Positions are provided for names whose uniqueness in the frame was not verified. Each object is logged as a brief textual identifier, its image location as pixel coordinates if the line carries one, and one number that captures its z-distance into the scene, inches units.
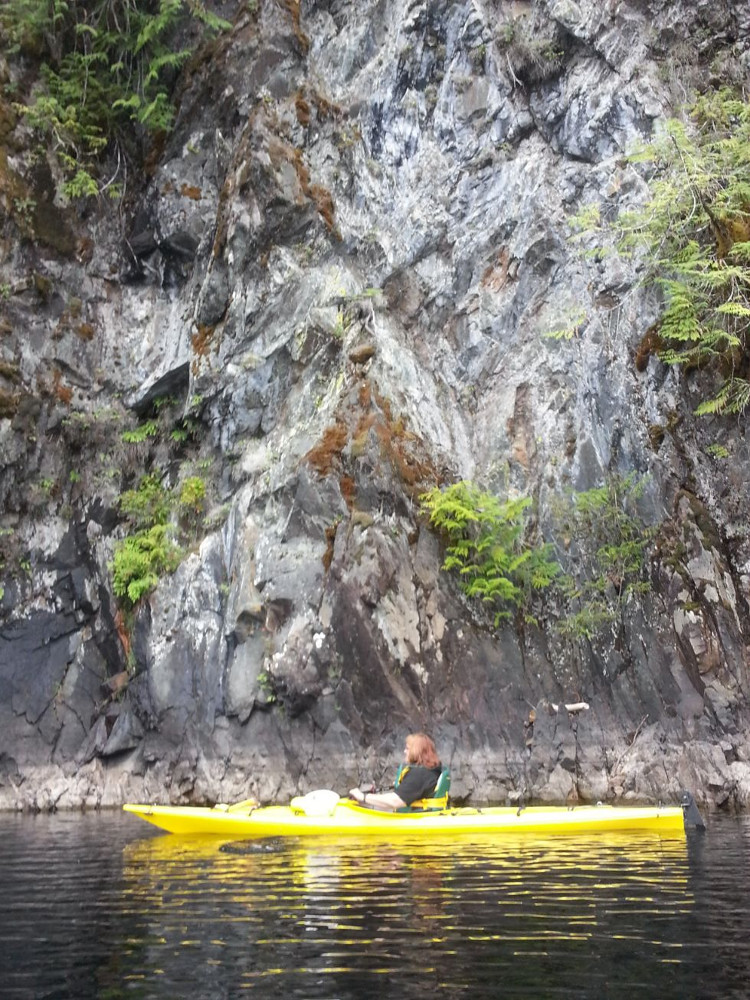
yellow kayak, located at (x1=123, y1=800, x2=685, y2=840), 398.0
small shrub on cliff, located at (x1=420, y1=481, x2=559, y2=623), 601.9
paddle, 437.4
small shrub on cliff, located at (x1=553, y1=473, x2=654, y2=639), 588.4
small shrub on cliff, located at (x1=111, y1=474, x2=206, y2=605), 664.4
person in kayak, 408.2
